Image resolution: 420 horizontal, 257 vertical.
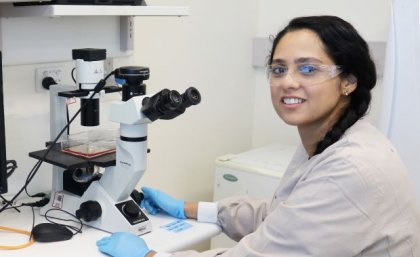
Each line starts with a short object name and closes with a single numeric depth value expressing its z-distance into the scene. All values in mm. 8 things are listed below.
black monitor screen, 1433
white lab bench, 1398
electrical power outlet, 1828
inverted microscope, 1458
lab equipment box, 2238
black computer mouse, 1446
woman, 1211
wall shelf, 1526
